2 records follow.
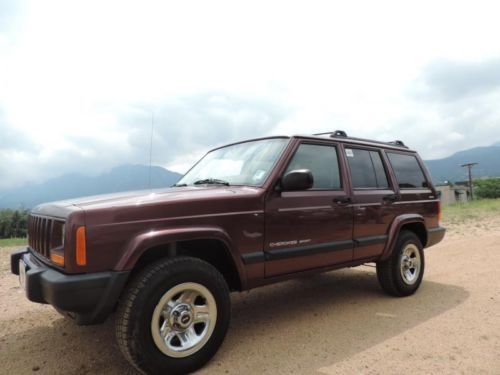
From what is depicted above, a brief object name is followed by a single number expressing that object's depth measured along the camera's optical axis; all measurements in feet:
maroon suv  8.20
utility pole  142.28
